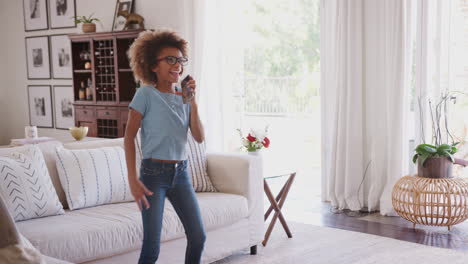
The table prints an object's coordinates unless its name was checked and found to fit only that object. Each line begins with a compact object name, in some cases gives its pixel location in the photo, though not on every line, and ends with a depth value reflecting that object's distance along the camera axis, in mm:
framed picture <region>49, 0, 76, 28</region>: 7466
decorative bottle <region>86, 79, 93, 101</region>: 6941
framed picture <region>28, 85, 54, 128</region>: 7977
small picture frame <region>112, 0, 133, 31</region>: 6676
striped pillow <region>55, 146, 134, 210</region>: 3414
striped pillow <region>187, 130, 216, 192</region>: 3871
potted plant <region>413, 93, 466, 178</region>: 4246
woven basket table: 4176
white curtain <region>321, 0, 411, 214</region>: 4797
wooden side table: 4098
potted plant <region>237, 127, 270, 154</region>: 4113
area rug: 3691
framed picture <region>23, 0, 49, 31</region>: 7867
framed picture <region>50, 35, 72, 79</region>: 7590
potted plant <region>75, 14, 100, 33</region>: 6699
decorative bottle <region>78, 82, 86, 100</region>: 7012
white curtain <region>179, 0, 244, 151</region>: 5918
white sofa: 2846
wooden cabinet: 6457
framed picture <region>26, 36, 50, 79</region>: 7926
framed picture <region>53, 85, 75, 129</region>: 7633
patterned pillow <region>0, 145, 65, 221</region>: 3047
